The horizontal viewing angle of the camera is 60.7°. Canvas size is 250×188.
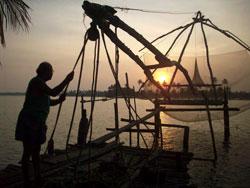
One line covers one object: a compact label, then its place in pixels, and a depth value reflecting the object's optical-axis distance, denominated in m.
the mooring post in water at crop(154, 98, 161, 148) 8.10
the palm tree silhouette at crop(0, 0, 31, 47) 3.72
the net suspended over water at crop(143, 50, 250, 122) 11.61
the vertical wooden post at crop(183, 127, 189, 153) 7.69
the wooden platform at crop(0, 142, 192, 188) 3.55
